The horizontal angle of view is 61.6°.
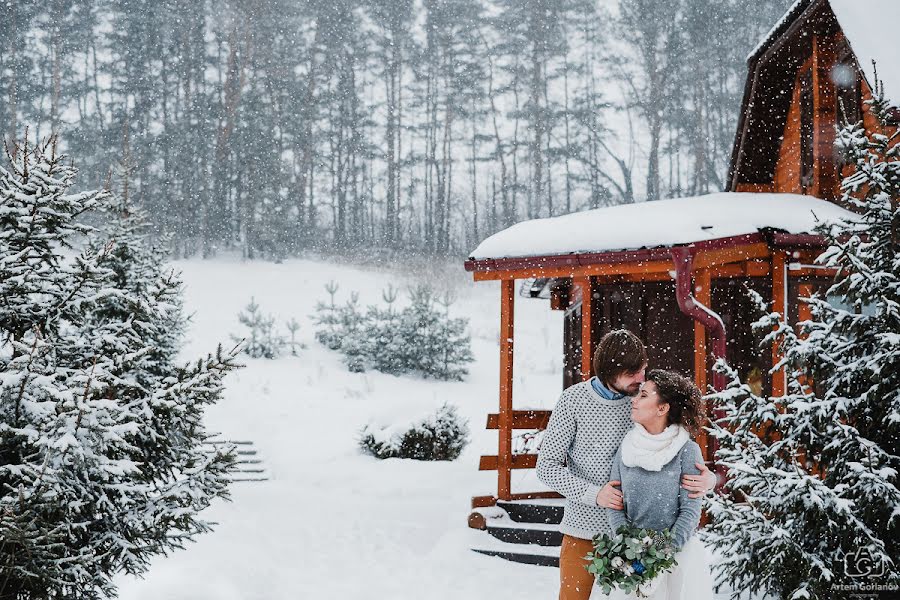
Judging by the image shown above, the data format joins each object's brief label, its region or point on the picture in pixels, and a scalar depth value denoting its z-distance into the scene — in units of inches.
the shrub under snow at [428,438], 542.6
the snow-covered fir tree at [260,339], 831.1
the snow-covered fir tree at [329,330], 888.3
